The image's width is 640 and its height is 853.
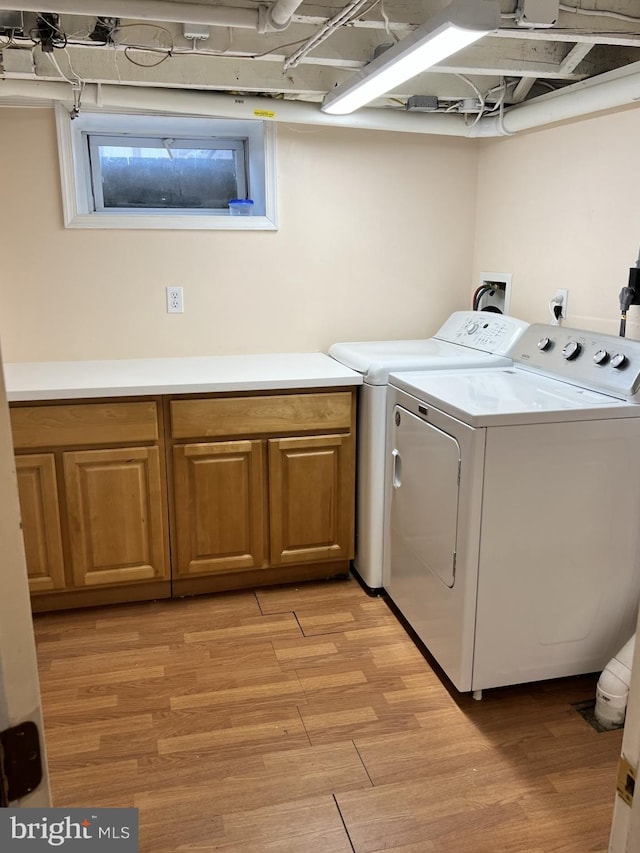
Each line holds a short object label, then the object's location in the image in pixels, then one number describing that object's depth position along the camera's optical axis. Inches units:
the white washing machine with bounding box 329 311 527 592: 108.0
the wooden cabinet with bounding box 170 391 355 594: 106.5
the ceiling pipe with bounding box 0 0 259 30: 72.6
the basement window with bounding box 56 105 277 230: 116.3
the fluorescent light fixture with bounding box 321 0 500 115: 68.3
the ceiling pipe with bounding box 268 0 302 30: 71.6
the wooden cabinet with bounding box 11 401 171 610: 100.3
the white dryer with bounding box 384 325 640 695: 81.2
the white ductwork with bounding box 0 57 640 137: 94.1
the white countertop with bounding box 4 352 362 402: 99.8
